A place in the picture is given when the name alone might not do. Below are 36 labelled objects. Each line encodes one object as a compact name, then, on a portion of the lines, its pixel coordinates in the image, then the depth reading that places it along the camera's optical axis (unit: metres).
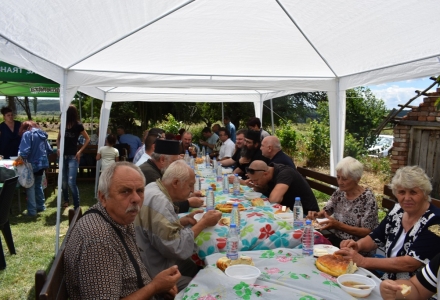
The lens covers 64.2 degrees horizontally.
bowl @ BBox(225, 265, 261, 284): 1.81
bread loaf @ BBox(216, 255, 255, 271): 2.02
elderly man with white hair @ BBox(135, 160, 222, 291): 2.24
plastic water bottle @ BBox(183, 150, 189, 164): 6.61
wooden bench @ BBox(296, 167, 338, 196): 4.70
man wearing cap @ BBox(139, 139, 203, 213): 3.47
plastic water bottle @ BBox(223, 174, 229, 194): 4.32
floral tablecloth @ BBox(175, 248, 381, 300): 1.69
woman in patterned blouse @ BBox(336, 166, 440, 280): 2.17
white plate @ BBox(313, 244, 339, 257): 2.24
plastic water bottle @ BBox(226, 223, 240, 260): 2.16
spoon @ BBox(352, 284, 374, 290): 1.79
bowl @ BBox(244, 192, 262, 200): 3.91
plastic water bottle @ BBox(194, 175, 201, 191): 4.46
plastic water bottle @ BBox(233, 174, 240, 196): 4.15
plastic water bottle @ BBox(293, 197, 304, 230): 2.81
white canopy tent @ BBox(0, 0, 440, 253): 3.20
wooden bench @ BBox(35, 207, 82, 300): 1.33
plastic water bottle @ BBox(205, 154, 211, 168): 6.91
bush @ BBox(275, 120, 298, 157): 13.28
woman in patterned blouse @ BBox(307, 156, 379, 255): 3.04
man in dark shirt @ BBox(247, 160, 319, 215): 3.68
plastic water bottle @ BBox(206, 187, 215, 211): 3.41
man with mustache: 1.53
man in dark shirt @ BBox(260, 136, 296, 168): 4.55
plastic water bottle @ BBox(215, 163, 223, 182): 5.25
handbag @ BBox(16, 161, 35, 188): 5.74
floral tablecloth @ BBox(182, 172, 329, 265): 2.48
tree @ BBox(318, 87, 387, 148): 13.51
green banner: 5.85
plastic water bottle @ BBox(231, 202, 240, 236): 2.77
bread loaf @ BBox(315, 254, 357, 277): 1.96
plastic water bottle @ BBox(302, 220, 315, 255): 2.29
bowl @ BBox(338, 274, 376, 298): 1.73
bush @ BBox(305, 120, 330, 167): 11.70
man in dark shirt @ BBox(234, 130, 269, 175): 5.63
